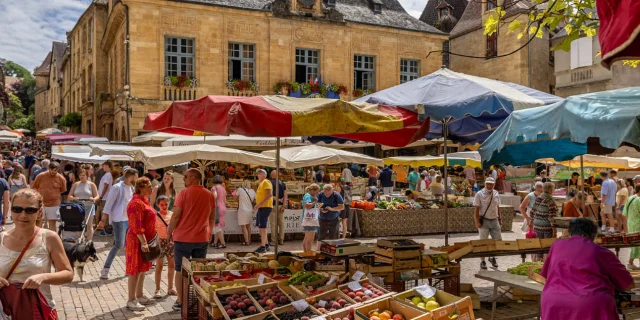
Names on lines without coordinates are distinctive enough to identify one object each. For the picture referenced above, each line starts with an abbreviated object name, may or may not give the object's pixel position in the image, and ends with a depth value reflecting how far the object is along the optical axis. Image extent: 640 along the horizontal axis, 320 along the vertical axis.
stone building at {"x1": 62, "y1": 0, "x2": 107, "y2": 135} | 32.16
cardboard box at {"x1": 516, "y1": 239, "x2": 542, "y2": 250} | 7.68
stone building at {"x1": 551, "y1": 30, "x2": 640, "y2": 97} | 24.20
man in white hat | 10.55
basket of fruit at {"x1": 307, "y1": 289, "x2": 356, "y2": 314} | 5.27
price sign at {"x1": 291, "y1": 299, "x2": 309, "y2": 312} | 5.18
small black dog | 7.46
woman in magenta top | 4.23
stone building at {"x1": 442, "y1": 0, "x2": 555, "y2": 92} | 29.03
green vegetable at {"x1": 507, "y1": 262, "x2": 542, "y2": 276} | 6.83
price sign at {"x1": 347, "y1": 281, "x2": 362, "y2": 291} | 5.68
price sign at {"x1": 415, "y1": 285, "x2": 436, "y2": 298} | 5.24
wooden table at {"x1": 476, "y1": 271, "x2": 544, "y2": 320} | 6.02
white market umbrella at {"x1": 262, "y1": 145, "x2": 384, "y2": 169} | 14.34
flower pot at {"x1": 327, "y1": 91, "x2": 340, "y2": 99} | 26.78
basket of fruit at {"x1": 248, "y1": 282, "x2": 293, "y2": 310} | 5.52
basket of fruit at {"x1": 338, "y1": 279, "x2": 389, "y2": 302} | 5.50
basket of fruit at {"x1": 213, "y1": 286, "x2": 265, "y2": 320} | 5.29
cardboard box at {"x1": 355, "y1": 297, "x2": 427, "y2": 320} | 4.75
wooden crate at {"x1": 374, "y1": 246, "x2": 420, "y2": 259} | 6.72
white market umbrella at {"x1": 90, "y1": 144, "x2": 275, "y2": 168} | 12.82
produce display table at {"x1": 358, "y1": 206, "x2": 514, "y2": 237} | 14.74
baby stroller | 7.48
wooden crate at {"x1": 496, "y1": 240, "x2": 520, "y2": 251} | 7.50
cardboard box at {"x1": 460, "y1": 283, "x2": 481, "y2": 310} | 7.41
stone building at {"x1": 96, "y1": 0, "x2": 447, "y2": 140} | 23.09
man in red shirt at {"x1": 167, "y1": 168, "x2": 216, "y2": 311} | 7.11
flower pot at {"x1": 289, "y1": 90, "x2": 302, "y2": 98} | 25.88
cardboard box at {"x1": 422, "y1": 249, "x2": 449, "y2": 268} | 6.89
